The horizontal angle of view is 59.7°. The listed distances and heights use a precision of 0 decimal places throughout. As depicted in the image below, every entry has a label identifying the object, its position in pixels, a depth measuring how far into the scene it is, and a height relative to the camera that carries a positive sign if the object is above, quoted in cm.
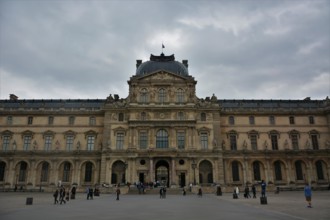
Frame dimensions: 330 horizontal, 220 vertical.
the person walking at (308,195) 2179 -139
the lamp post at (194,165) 5522 +231
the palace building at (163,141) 5703 +753
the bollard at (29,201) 2555 -192
